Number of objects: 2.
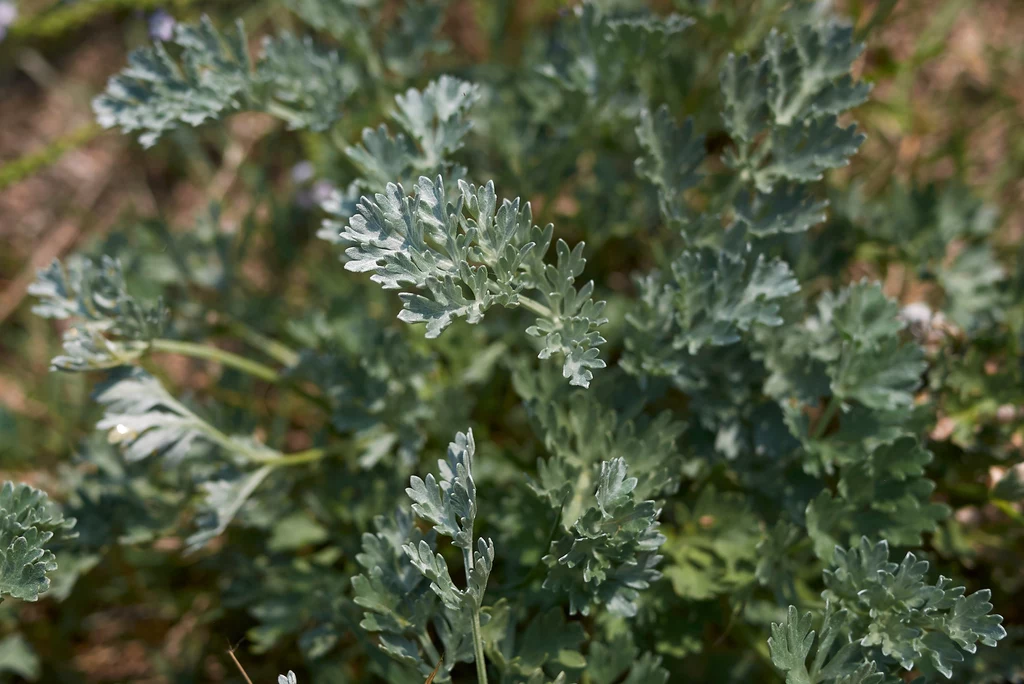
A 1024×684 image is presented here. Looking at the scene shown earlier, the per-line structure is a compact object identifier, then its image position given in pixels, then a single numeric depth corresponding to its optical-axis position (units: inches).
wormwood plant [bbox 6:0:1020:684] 32.0
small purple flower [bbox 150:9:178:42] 35.7
